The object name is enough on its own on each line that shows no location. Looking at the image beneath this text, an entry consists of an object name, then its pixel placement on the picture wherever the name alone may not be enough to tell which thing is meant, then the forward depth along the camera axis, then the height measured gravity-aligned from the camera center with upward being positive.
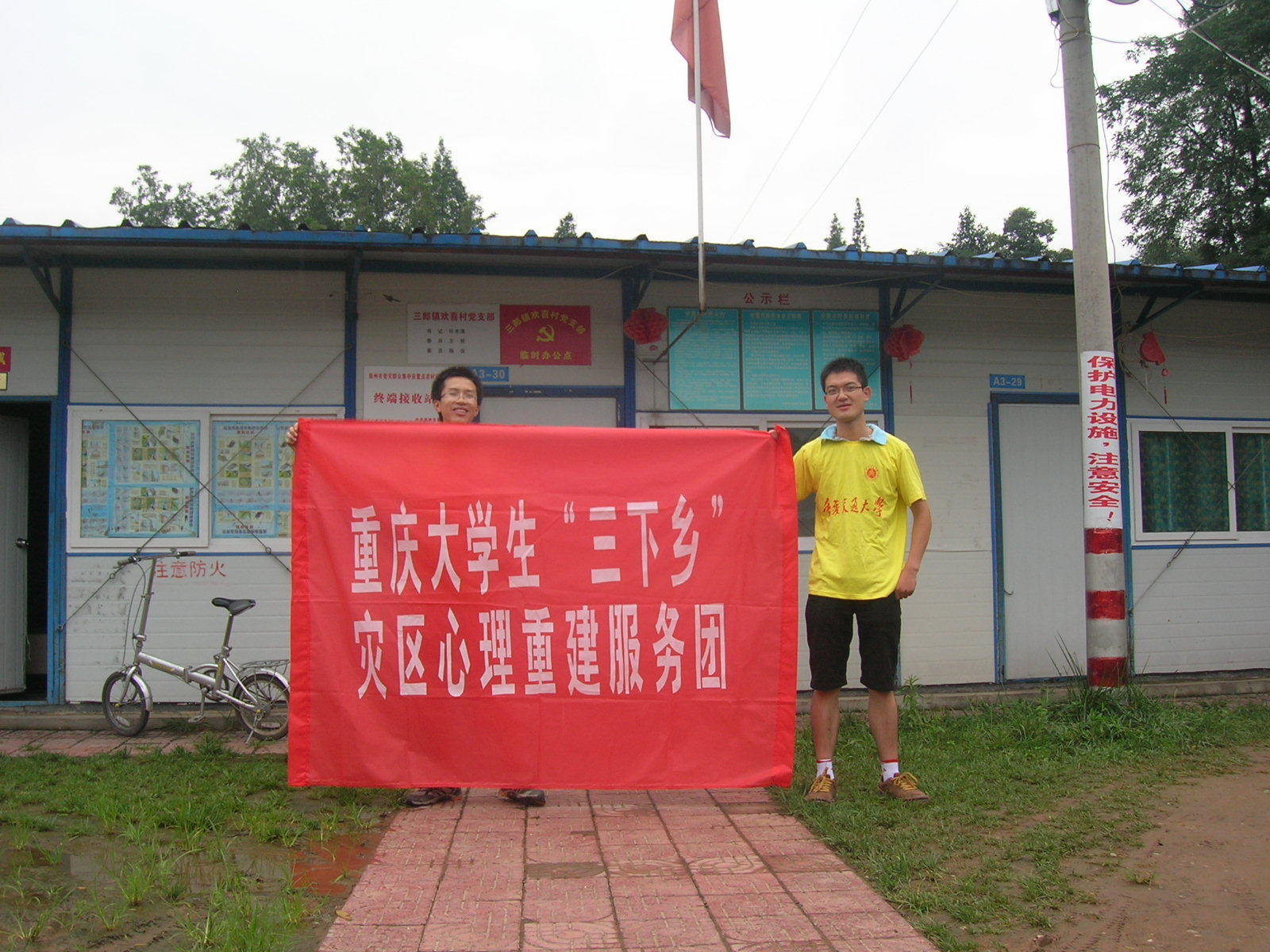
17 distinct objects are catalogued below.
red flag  6.18 +2.98
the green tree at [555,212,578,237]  37.78 +12.62
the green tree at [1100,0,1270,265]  17.88 +7.04
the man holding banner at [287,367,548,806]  4.32 +0.56
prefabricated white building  6.28 +0.95
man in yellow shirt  4.29 -0.19
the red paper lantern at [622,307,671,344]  6.40 +1.33
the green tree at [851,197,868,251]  43.00 +13.54
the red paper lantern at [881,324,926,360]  6.73 +1.26
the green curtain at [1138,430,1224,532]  7.46 +0.27
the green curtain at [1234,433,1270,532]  7.66 +0.26
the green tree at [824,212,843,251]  40.41 +12.95
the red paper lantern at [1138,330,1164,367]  7.18 +1.25
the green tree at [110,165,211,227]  38.84 +13.56
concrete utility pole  5.52 +0.84
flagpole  5.56 +2.05
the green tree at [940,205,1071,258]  31.44 +10.44
